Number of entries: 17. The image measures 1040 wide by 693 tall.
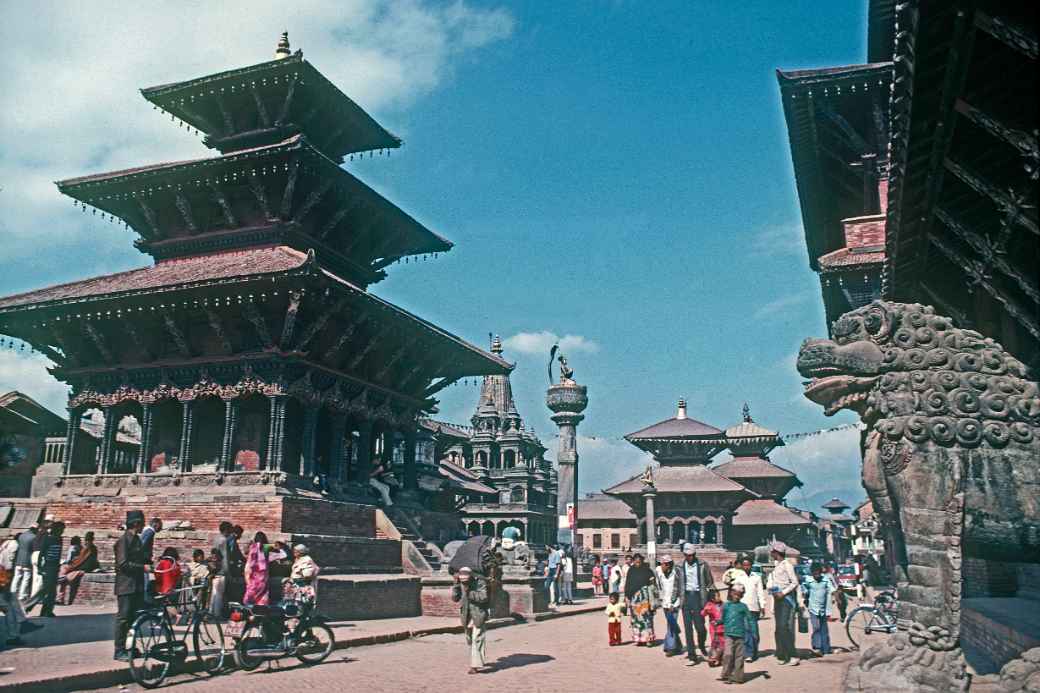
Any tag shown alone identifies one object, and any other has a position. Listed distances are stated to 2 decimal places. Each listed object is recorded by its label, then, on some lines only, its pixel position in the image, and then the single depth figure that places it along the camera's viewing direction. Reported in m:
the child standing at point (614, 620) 15.83
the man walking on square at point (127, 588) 10.59
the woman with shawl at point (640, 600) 15.87
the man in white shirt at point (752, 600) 13.25
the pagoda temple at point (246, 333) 21.66
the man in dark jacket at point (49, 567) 15.06
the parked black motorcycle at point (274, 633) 11.24
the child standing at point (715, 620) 12.95
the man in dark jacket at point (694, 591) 13.63
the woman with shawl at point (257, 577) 12.51
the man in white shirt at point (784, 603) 12.88
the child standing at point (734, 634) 11.21
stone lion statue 6.48
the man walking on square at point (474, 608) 11.70
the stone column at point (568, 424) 34.53
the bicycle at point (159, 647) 9.89
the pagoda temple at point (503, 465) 66.25
